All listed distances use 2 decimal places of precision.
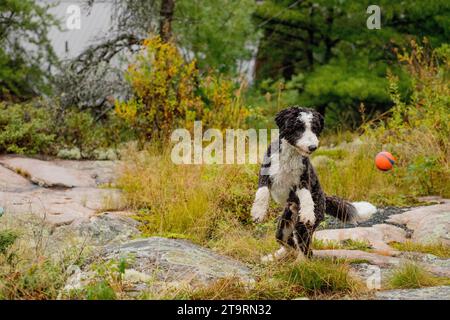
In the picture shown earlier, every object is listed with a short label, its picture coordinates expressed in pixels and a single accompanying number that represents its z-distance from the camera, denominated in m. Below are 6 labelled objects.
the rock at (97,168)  8.21
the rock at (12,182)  7.17
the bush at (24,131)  8.99
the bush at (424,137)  7.69
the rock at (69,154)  9.49
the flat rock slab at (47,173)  7.70
